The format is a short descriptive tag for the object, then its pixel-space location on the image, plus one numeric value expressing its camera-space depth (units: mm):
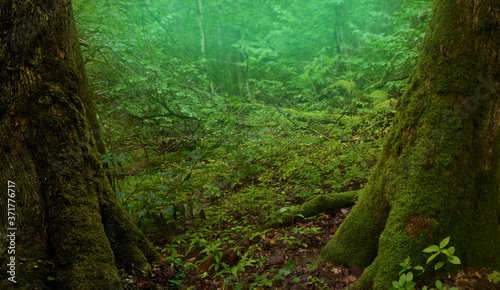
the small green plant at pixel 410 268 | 1641
